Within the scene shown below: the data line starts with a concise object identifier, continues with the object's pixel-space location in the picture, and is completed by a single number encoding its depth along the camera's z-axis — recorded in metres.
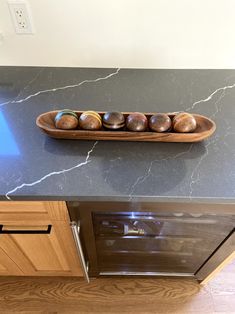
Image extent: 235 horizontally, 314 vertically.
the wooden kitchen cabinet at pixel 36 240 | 0.72
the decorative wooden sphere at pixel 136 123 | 0.75
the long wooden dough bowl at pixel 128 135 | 0.74
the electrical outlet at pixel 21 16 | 0.89
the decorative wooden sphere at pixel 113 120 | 0.75
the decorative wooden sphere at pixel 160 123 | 0.74
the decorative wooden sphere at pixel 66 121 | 0.75
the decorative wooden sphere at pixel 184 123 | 0.74
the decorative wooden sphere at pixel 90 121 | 0.75
